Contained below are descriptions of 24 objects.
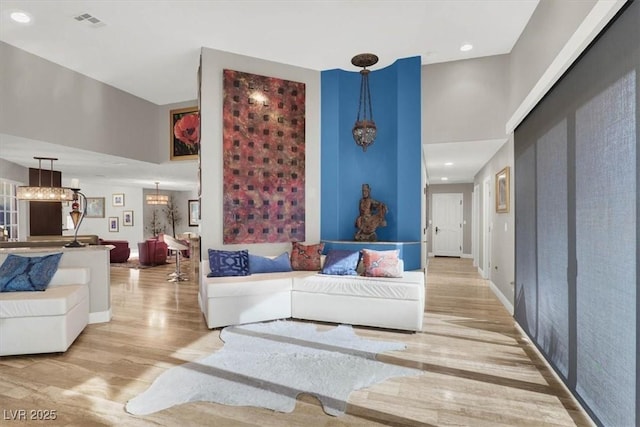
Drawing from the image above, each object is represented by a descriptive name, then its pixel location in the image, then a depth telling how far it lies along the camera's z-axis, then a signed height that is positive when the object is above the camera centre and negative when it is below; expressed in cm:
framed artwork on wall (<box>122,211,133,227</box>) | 1124 -6
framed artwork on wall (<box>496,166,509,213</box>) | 448 +37
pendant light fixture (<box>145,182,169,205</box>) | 1008 +54
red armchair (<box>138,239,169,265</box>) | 820 -87
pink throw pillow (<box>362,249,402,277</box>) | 405 -57
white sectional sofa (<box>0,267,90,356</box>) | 293 -94
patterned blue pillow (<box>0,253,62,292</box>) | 326 -56
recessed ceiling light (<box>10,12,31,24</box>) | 353 +215
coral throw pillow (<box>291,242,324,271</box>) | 463 -56
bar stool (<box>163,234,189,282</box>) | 656 -76
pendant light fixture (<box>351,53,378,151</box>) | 461 +126
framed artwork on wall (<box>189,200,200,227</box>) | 1251 +14
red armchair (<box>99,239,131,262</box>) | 875 -93
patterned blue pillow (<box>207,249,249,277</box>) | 418 -59
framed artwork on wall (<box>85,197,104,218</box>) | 1095 +29
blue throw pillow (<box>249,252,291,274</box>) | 442 -64
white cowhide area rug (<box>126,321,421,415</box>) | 228 -124
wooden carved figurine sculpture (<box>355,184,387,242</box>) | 500 +0
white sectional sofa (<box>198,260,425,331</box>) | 368 -95
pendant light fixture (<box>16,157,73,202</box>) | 530 +37
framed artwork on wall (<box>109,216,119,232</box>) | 1107 -24
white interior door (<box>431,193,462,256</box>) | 1031 -23
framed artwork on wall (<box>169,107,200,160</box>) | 622 +157
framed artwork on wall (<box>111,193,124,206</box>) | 1114 +59
